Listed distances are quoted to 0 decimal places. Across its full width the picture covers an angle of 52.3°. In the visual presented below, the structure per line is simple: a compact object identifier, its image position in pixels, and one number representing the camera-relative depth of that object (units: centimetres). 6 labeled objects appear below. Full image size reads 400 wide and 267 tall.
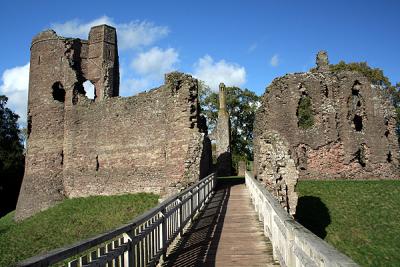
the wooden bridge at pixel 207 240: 376
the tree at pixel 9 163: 3691
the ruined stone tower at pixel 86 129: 2328
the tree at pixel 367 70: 4400
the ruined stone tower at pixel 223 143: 3378
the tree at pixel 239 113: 5381
